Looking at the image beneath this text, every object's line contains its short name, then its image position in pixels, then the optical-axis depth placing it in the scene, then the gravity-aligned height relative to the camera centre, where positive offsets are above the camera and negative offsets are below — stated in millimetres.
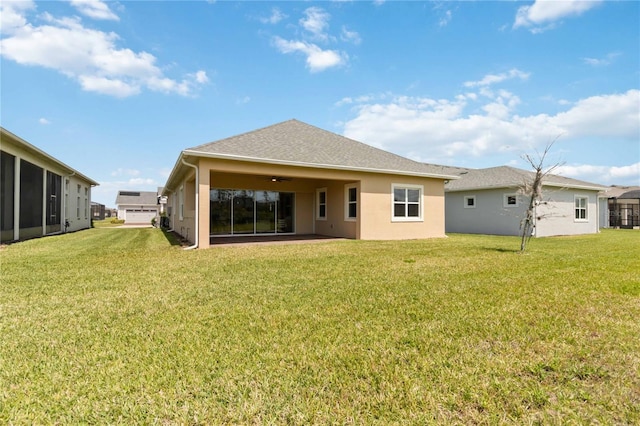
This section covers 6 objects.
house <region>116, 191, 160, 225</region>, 44875 +1671
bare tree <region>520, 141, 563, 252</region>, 9891 +1238
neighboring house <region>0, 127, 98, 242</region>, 12070 +1218
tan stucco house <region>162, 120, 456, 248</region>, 12203 +1318
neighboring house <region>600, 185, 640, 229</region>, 27062 +485
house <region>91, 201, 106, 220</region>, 49375 +1038
